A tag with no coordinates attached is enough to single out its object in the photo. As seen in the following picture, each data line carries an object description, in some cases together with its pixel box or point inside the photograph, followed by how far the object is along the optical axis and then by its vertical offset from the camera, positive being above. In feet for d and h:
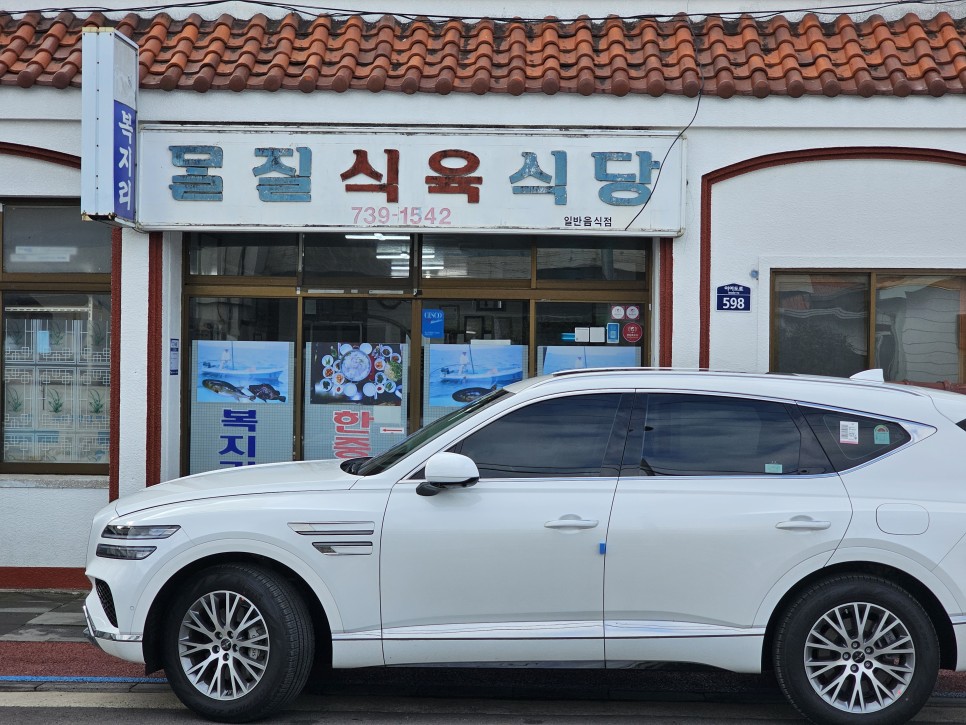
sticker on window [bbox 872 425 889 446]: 18.19 -1.37
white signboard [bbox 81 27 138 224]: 26.43 +5.84
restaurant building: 28.66 +3.52
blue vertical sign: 27.25 +5.08
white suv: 17.49 -3.61
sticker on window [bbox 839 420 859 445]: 18.24 -1.32
